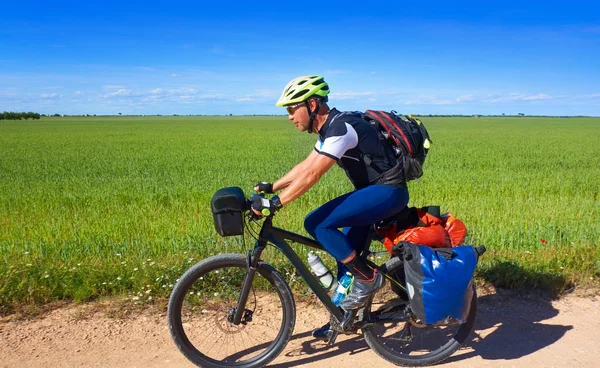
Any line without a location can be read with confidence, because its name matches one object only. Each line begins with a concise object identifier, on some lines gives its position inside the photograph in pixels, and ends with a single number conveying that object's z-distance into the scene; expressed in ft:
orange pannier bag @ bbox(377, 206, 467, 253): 11.56
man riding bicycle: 10.30
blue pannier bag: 10.98
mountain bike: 11.43
